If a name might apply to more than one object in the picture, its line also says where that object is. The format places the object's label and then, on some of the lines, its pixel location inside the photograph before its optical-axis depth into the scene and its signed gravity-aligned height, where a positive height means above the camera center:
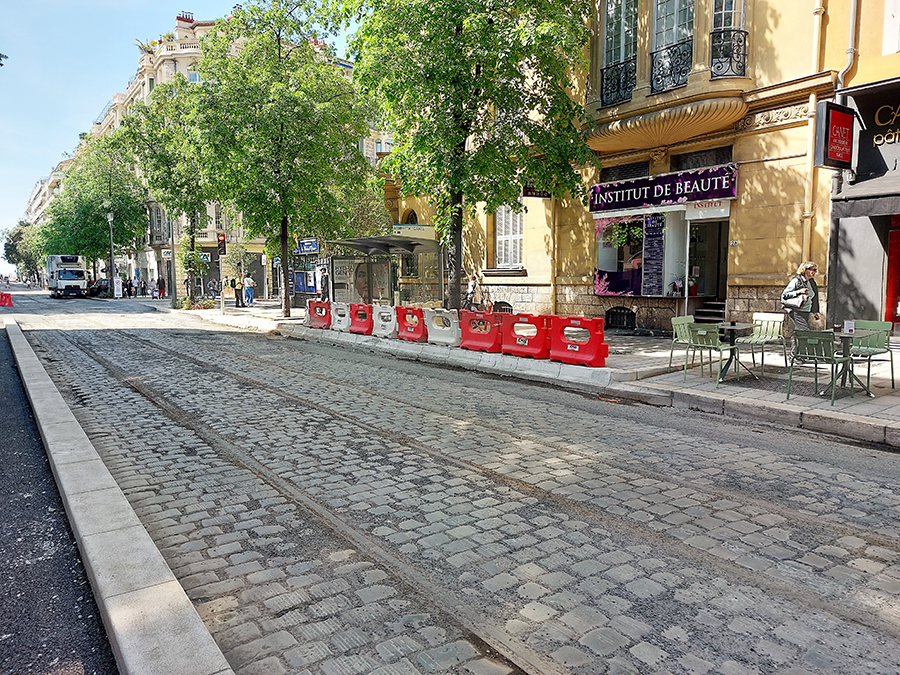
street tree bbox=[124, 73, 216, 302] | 27.35 +5.68
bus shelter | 19.22 +0.26
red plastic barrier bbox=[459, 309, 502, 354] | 12.34 -1.05
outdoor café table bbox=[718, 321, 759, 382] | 9.17 -0.75
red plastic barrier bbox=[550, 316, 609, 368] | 10.33 -1.13
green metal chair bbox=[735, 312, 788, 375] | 9.64 -0.81
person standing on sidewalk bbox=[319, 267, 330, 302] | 22.25 -0.13
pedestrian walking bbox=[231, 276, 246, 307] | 31.76 -0.58
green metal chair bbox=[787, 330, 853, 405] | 7.81 -0.93
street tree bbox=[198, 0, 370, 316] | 19.30 +5.23
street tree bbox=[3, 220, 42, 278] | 97.81 +5.53
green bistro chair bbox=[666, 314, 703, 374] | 9.64 -0.81
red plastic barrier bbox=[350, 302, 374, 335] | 16.06 -1.03
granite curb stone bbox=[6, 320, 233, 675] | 2.57 -1.53
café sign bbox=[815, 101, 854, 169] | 11.16 +2.57
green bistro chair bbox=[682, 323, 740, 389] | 9.21 -0.92
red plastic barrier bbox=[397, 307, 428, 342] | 14.27 -1.06
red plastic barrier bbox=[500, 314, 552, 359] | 11.27 -1.10
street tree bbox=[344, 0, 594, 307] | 12.79 +4.13
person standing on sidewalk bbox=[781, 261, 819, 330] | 9.41 -0.25
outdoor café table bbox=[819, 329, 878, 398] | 8.09 -0.94
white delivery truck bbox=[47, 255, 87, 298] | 44.84 +0.43
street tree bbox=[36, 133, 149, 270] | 46.16 +5.79
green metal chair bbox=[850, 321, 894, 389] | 8.21 -0.91
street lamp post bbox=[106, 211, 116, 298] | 47.06 +0.70
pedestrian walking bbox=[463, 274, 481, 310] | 18.62 -0.44
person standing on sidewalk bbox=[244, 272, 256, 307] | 33.94 -0.61
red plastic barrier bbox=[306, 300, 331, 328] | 18.12 -0.99
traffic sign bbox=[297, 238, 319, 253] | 23.92 +1.36
